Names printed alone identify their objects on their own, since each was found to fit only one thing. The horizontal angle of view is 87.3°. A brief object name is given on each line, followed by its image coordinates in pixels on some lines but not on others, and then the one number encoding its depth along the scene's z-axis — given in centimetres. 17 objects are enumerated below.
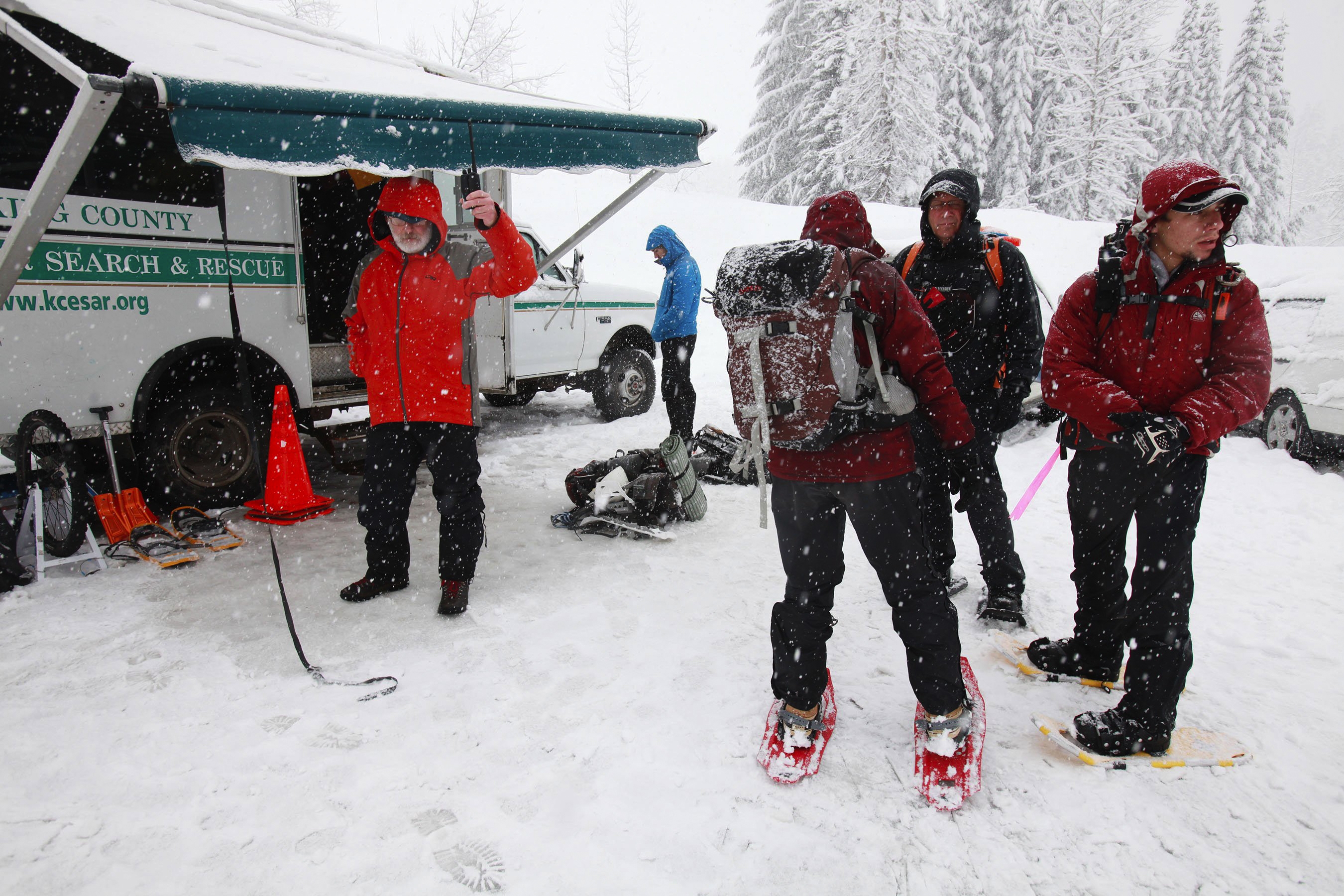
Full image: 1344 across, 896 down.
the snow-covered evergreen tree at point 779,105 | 2716
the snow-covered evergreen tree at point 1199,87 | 2883
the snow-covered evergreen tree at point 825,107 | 2495
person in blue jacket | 636
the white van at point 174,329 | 409
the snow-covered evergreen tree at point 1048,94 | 2648
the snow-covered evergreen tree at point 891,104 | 2380
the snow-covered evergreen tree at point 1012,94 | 2616
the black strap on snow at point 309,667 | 284
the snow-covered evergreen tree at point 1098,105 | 2600
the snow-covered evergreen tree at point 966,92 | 2627
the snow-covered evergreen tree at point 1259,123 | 2794
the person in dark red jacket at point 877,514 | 216
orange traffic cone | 486
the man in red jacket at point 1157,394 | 209
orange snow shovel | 429
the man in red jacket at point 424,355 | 333
